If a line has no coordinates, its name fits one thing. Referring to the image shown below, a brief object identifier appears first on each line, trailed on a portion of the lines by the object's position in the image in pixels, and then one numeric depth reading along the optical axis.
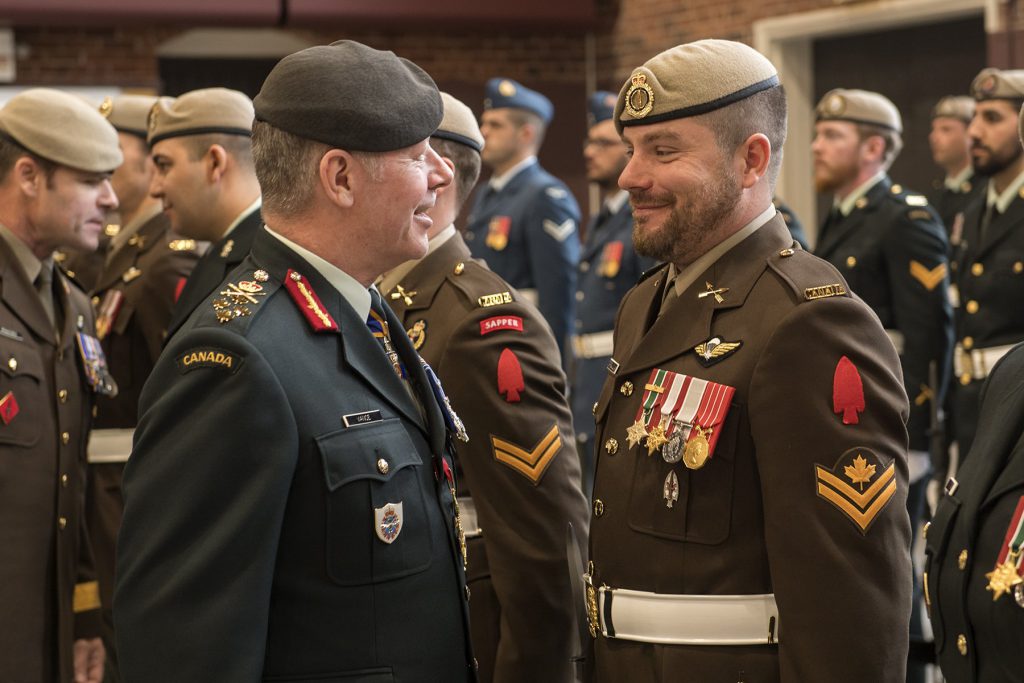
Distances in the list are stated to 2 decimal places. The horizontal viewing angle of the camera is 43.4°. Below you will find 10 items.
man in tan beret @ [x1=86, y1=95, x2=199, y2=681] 3.50
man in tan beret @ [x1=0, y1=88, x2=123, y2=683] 2.70
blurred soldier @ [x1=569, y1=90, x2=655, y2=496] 5.80
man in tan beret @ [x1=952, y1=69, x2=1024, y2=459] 4.80
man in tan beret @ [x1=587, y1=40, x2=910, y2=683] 1.85
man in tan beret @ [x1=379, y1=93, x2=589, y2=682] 2.46
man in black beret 1.58
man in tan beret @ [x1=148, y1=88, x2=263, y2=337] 3.34
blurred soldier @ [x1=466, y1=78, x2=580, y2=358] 6.45
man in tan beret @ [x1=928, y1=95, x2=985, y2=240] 7.61
